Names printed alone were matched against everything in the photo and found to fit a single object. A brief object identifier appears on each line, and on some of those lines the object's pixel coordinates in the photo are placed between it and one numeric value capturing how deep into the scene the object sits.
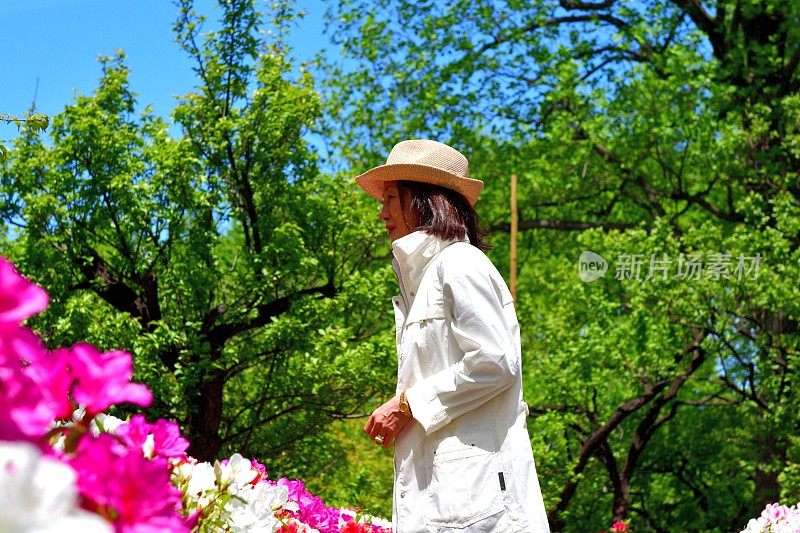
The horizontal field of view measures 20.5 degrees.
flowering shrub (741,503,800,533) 6.05
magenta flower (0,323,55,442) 2.16
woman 4.63
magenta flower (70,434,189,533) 2.30
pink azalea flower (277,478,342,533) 5.31
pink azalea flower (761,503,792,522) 6.11
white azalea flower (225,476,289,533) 4.34
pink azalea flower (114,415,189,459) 3.33
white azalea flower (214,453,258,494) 4.12
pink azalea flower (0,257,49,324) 2.14
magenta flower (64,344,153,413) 2.57
